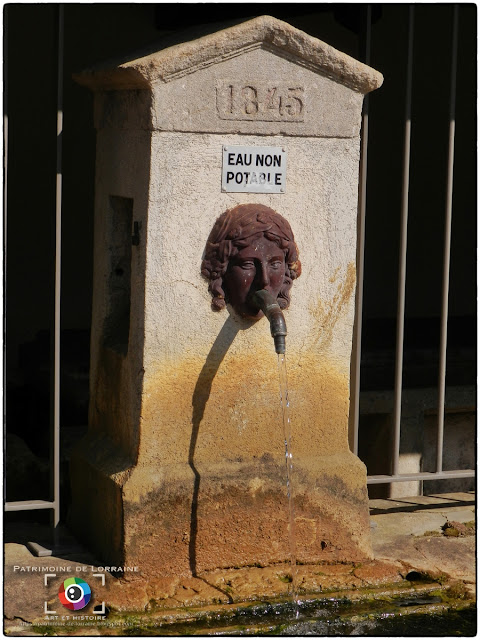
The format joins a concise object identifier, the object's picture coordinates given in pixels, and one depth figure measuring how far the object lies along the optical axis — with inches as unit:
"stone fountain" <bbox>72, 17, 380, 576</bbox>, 172.7
